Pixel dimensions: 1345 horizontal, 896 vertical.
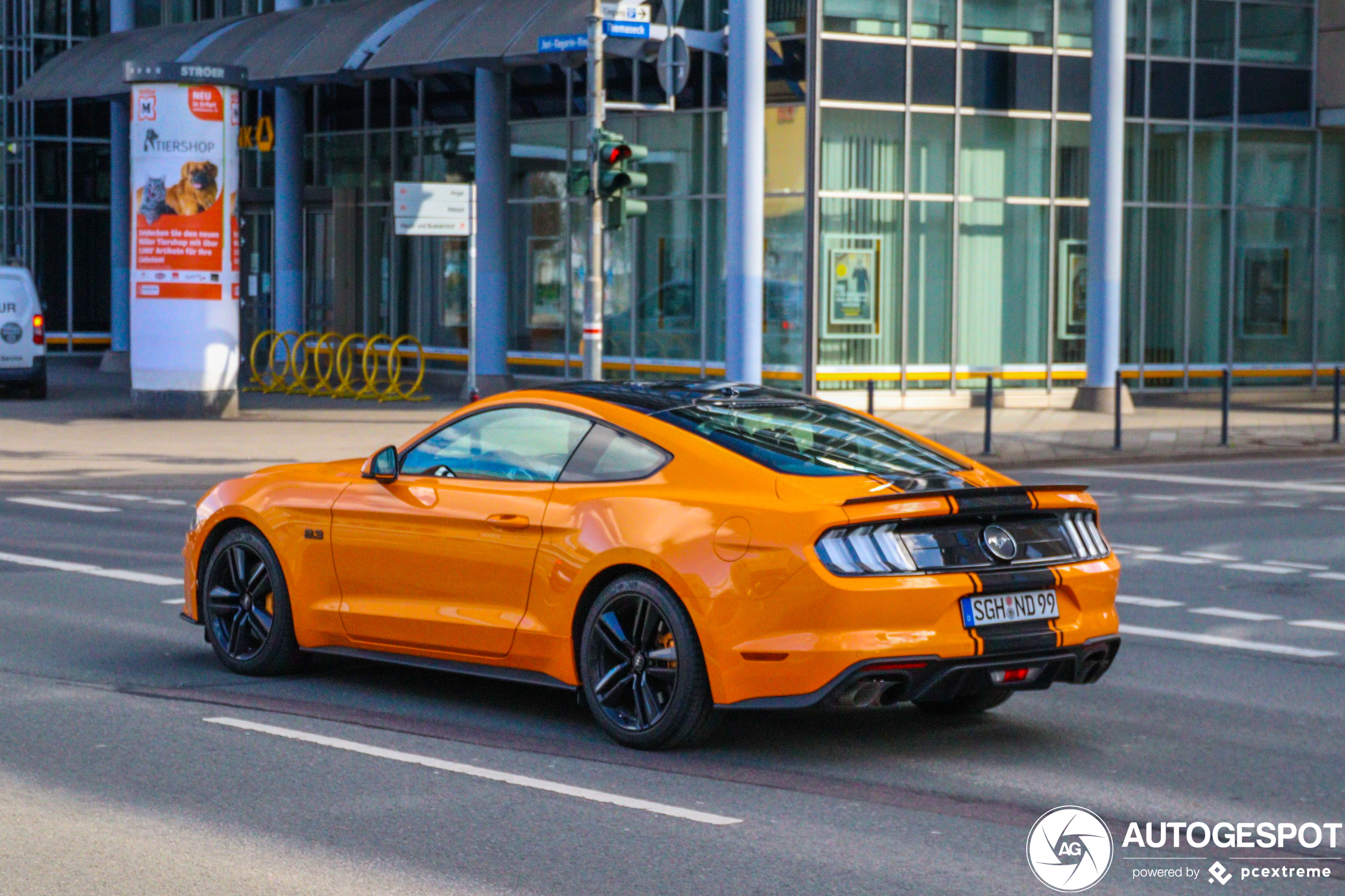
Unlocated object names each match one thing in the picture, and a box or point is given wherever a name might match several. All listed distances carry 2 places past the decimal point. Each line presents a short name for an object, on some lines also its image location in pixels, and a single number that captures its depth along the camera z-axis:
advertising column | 26.16
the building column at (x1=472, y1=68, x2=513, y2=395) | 31.61
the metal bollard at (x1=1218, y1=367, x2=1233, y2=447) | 23.23
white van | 28.94
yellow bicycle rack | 31.62
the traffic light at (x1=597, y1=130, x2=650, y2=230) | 20.61
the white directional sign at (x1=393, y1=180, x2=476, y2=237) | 24.94
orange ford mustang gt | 6.96
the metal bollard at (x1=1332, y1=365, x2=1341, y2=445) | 24.19
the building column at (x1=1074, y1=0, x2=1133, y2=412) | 29.12
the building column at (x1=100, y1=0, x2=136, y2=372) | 39.44
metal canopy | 28.86
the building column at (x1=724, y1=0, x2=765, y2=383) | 26.64
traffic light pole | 20.84
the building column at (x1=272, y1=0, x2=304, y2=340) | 36.75
